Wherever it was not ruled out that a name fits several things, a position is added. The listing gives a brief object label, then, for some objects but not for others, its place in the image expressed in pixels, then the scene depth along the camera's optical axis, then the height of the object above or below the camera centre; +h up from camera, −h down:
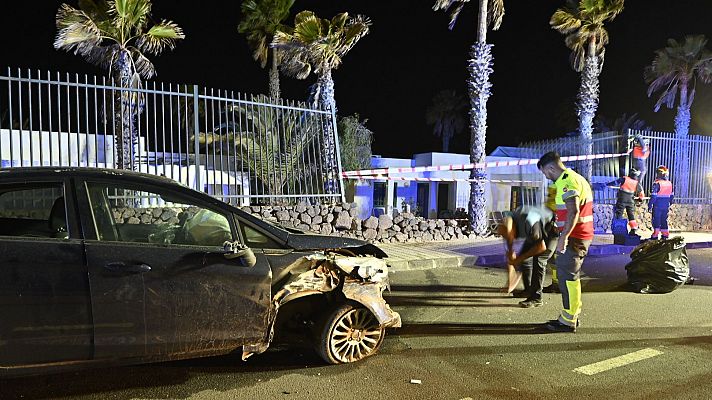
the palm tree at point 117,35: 9.73 +3.17
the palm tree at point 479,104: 12.01 +2.01
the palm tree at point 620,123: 40.47 +5.12
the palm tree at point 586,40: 16.36 +5.19
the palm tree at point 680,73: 22.72 +5.29
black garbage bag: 6.68 -1.16
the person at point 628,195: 11.28 -0.27
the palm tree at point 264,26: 18.91 +6.26
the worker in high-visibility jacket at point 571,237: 5.09 -0.57
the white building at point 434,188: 21.89 -0.28
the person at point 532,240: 6.19 -0.73
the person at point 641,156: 12.34 +0.68
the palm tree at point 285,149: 9.61 +0.71
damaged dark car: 3.07 -0.70
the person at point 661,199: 10.77 -0.35
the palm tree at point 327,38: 12.73 +3.78
